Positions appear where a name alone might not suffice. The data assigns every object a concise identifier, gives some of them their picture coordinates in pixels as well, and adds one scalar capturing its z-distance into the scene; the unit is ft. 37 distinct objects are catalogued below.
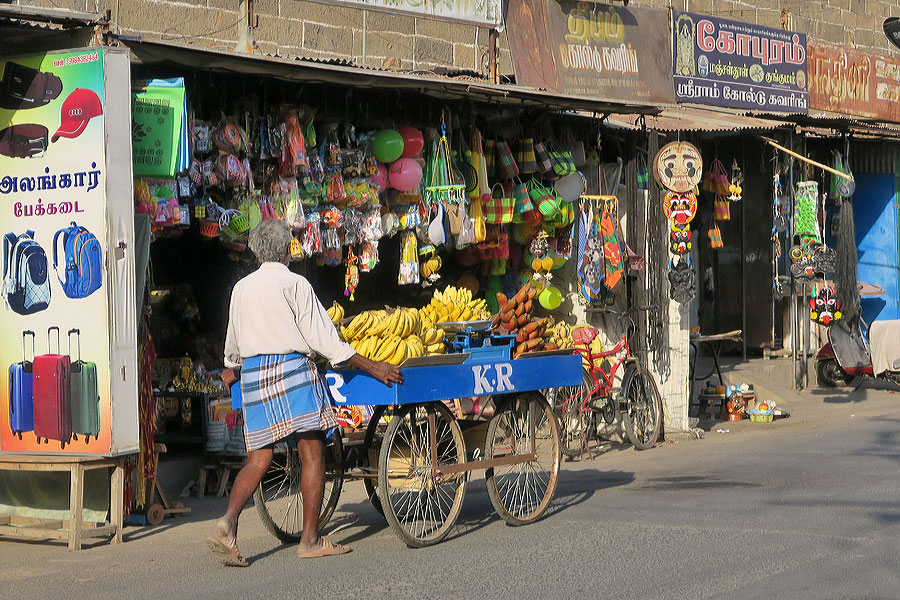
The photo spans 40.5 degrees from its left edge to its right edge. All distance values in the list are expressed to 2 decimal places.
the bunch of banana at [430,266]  34.76
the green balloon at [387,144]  32.55
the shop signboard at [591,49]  43.98
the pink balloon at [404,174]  33.04
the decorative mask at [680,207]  40.55
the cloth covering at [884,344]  49.78
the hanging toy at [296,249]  30.30
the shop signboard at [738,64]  50.52
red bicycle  37.17
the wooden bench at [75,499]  23.41
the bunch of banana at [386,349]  24.95
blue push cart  22.65
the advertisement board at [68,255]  23.48
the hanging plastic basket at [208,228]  28.60
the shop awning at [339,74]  24.90
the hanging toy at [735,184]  47.42
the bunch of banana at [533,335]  29.71
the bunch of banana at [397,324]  25.41
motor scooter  50.01
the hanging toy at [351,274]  32.86
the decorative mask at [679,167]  39.68
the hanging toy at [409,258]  34.04
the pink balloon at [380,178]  32.71
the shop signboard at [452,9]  39.58
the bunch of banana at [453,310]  29.12
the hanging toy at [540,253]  38.75
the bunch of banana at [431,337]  27.66
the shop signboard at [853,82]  57.82
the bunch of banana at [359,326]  24.86
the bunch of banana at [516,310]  31.17
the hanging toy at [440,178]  33.88
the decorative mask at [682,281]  40.93
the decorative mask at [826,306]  50.75
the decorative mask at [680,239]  40.88
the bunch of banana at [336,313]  26.17
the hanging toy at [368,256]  32.91
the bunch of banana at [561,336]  36.85
